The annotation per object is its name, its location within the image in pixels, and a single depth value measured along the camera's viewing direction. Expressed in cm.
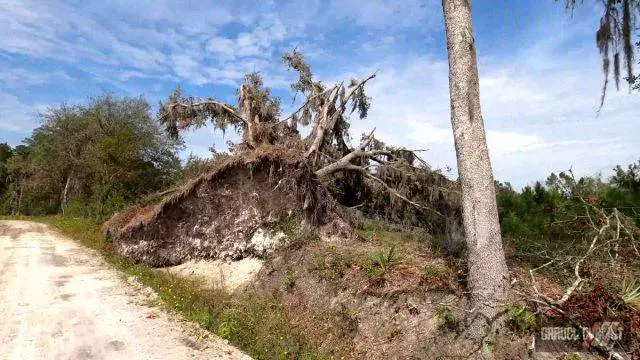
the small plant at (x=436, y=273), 693
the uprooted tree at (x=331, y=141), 1356
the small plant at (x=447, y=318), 595
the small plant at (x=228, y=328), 719
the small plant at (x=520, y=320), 537
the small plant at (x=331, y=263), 859
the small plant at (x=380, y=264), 774
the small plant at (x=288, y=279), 920
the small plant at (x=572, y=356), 494
